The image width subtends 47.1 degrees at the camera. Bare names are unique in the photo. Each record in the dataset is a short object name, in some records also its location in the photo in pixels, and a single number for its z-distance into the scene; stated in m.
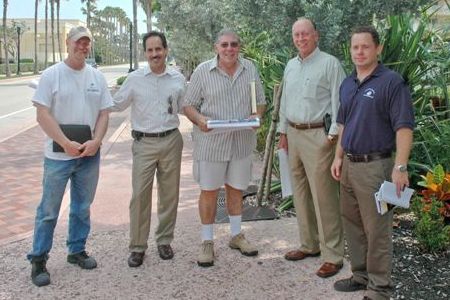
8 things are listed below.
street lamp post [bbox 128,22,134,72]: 29.65
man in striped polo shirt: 3.94
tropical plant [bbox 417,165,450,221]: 4.16
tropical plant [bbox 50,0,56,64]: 60.88
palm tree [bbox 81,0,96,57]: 80.01
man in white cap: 3.58
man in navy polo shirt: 3.02
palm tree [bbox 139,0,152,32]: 25.36
